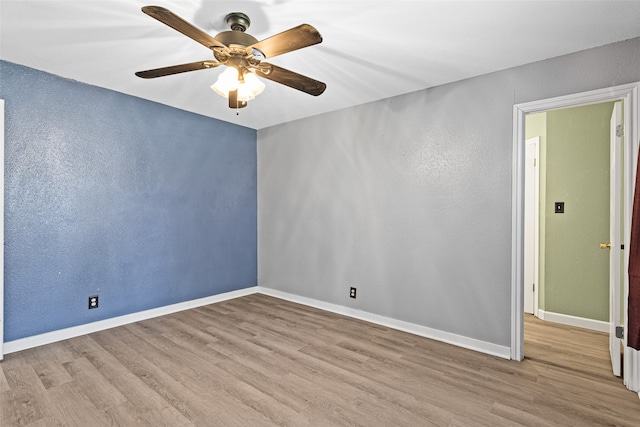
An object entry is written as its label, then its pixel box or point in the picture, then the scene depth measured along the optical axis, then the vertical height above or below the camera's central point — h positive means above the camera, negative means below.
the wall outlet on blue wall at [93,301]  3.16 -0.86
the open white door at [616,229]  2.29 -0.12
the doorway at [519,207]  2.50 +0.04
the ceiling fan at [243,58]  1.62 +0.86
